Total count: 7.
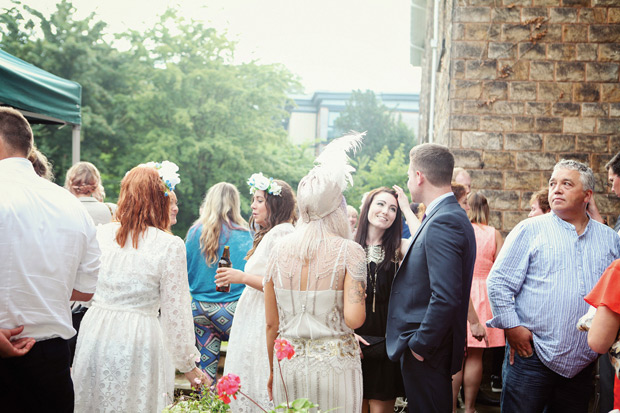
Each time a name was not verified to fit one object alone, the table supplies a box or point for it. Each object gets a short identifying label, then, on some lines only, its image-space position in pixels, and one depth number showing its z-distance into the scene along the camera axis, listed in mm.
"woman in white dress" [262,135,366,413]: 2779
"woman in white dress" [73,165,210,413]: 3102
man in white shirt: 2553
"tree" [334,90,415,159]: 44781
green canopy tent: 4918
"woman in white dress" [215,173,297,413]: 3922
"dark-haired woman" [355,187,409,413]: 3963
